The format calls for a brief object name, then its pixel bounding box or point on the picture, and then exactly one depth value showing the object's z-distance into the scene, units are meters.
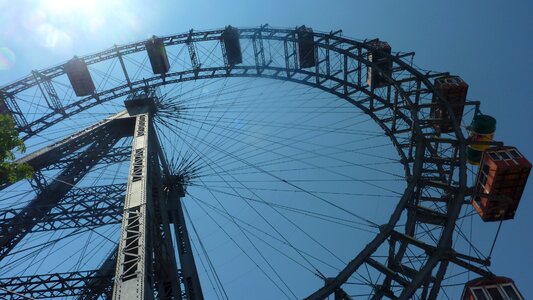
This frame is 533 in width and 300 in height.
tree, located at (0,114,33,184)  10.52
